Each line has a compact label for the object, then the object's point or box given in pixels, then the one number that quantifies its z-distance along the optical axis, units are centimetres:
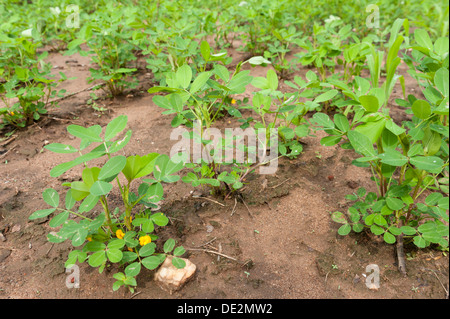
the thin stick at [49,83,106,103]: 103
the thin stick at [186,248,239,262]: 64
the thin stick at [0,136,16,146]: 89
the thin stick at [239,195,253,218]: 71
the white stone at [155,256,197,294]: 60
